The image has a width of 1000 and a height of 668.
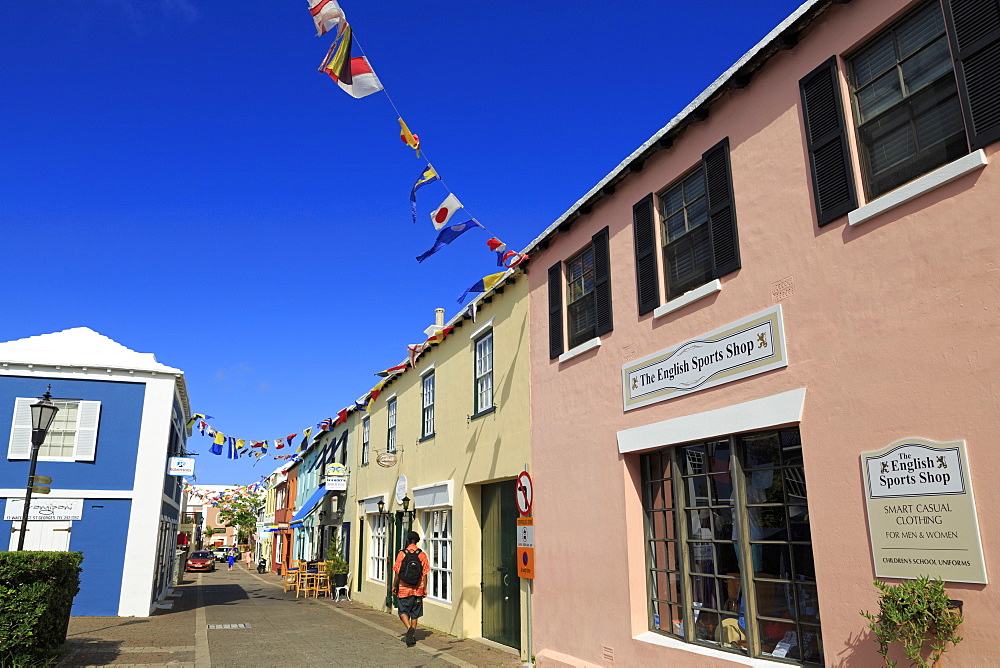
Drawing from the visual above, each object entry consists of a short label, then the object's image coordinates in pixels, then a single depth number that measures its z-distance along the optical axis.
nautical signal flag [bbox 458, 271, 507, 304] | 11.43
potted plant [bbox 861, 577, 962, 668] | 4.42
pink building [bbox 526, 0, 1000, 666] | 4.68
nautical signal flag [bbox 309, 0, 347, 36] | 8.04
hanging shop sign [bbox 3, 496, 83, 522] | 16.08
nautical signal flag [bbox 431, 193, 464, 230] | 9.95
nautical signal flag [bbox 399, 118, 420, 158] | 9.21
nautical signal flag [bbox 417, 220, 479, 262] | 10.04
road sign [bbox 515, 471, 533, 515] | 9.94
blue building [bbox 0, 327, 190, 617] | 16.22
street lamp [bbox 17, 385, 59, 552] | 10.81
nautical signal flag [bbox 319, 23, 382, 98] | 8.21
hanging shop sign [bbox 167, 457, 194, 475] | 18.59
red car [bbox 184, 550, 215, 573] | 44.88
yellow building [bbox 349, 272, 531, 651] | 11.09
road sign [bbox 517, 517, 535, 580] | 9.84
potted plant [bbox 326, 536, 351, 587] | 21.30
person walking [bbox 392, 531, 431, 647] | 11.91
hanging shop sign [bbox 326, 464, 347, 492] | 22.92
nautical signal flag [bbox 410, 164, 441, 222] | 9.72
